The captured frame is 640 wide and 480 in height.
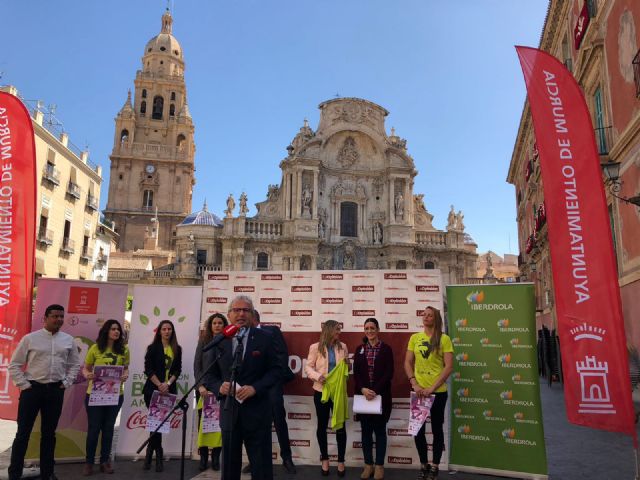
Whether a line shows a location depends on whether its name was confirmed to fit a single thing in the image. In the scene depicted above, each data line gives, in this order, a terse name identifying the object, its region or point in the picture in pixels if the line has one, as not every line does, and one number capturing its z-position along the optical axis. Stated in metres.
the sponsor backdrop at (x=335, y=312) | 6.96
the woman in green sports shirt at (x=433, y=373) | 6.01
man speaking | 4.30
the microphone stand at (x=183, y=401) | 4.23
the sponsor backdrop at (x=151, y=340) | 7.30
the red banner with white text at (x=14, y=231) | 6.60
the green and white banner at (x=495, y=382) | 6.36
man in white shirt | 5.60
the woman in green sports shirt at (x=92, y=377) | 6.43
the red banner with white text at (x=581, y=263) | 5.41
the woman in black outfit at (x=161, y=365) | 6.63
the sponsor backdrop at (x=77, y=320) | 7.01
